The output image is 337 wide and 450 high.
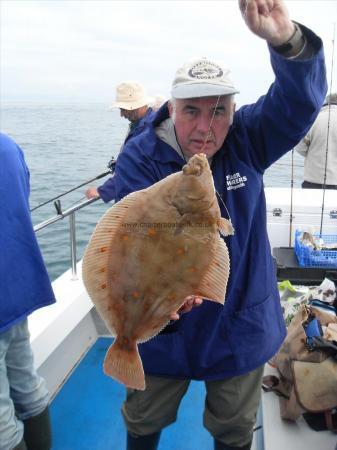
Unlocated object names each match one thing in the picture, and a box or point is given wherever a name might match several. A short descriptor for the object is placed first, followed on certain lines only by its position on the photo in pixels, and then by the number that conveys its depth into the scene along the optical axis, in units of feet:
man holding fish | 6.93
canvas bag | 9.01
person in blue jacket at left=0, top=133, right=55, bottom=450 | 7.92
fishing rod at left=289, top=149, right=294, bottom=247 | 17.52
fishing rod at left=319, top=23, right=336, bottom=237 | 10.68
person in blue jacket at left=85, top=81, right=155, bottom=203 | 19.69
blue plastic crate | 15.38
